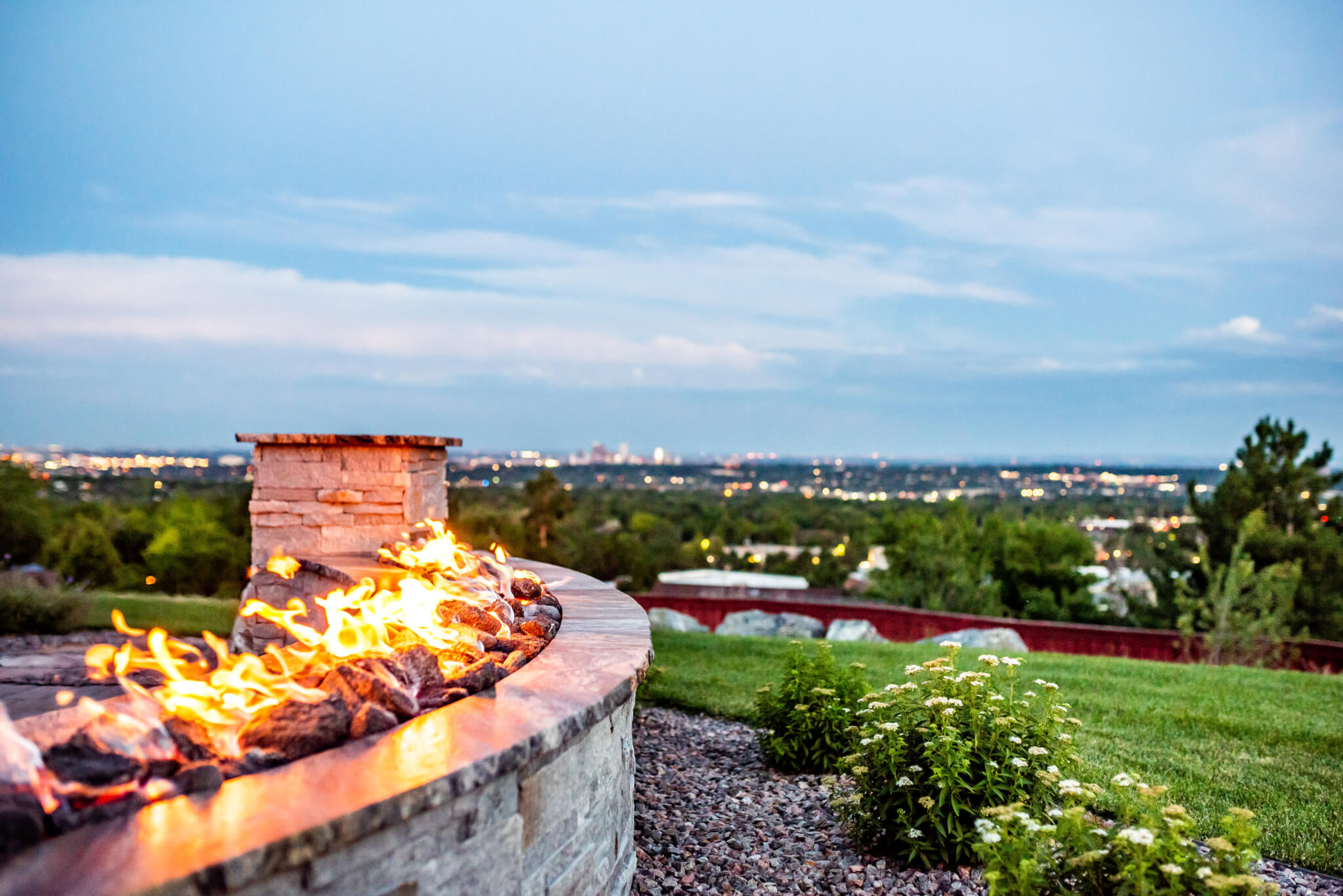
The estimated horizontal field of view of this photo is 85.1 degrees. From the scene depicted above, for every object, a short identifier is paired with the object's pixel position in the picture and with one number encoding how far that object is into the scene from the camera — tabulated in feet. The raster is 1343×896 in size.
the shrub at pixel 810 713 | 14.85
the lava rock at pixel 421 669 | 8.11
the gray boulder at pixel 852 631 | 40.45
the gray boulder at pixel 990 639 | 35.37
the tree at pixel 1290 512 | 54.19
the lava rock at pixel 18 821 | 4.49
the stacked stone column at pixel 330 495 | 18.08
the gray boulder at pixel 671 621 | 38.96
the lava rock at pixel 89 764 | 5.32
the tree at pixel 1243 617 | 35.47
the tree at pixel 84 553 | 75.51
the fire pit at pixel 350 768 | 4.70
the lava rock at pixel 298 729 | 6.39
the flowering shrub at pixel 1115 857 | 7.05
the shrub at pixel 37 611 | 30.83
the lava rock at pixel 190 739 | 6.09
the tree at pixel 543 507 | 98.02
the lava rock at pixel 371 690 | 7.36
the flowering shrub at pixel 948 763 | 10.28
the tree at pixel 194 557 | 80.69
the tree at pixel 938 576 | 66.85
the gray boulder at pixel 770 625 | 42.75
